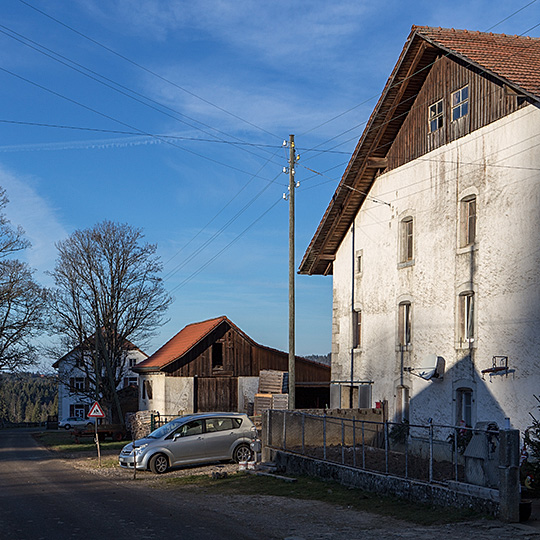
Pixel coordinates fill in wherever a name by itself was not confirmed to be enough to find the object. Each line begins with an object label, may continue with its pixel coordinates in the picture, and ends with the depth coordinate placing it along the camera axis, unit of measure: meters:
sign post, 26.11
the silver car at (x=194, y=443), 22.61
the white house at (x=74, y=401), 73.88
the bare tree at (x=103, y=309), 43.62
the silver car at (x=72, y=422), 68.81
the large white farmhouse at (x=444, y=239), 19.86
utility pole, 25.35
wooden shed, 41.84
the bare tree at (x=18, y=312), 41.66
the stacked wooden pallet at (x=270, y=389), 36.94
